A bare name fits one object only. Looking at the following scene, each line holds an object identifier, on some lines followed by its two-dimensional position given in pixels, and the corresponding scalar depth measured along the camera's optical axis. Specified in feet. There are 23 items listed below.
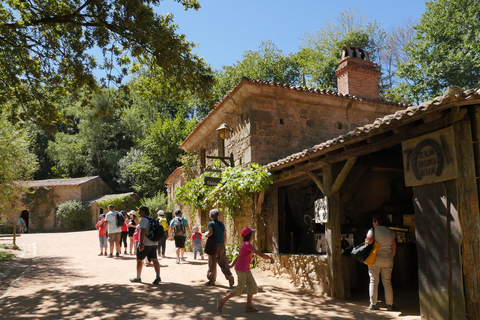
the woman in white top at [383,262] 19.02
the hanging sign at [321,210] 24.07
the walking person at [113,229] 38.68
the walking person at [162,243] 39.29
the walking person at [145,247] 24.91
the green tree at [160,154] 99.86
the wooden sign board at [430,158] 15.53
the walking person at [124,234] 42.69
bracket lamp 36.94
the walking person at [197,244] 38.87
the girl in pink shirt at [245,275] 17.98
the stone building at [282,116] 36.25
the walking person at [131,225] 41.60
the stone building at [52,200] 98.89
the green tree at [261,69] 104.01
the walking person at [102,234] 40.29
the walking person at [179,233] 34.55
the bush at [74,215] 94.58
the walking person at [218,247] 24.81
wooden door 15.08
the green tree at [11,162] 44.52
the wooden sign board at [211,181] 33.88
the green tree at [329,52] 95.86
